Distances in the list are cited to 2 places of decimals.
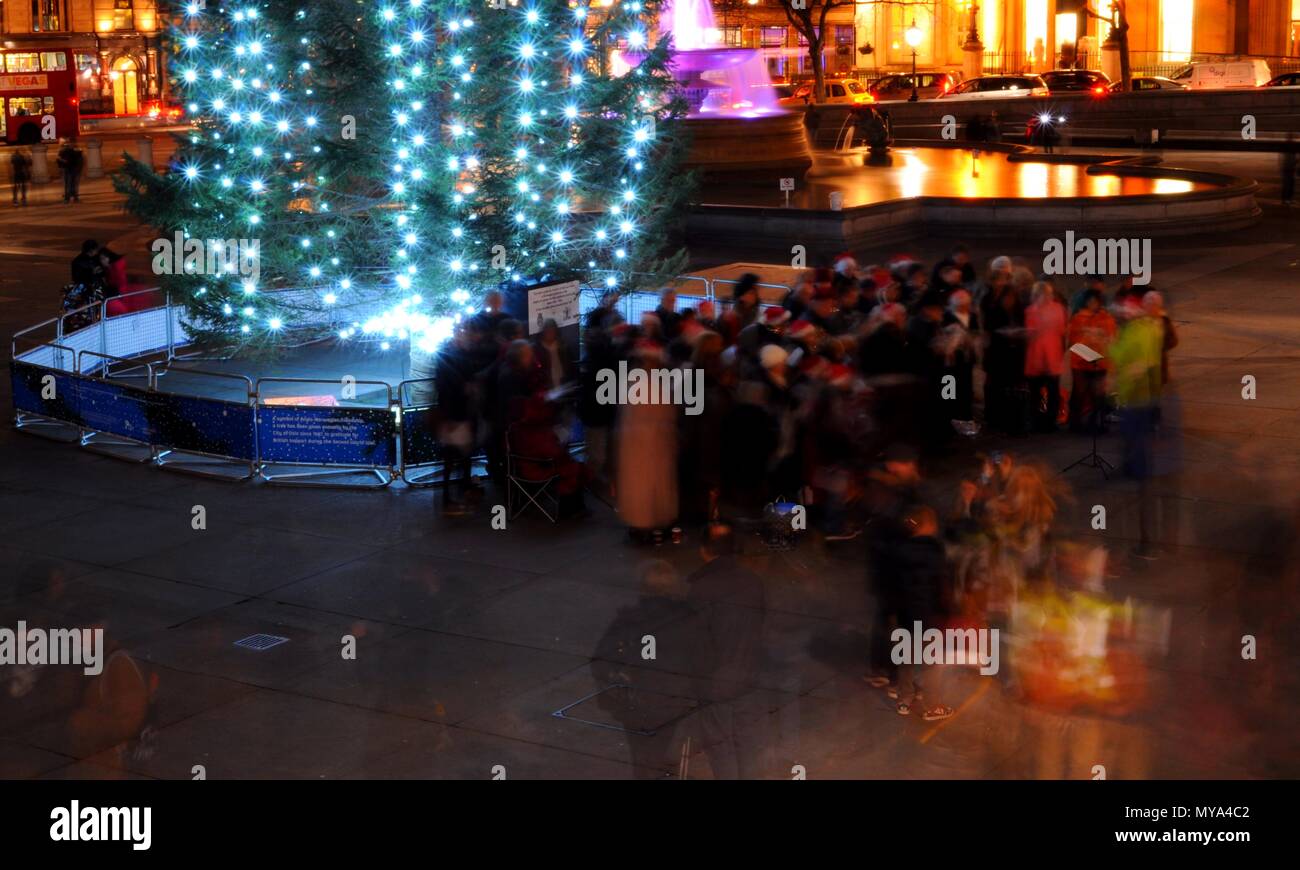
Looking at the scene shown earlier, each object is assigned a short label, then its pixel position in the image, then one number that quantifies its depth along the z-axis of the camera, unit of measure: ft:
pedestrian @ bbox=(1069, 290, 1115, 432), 46.29
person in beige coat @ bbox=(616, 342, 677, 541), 36.47
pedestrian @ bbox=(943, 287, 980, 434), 46.06
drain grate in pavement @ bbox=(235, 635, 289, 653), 33.04
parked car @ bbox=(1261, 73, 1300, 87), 162.50
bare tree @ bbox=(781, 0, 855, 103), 176.76
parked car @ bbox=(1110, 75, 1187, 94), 172.76
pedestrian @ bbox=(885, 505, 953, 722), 27.48
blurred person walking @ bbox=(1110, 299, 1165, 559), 36.40
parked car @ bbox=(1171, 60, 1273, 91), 160.97
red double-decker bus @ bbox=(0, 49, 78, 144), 200.85
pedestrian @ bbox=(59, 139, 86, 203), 136.67
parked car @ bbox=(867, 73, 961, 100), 199.21
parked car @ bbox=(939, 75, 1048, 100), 171.83
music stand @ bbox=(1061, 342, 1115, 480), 44.04
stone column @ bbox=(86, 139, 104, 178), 164.66
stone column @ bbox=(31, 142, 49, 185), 159.12
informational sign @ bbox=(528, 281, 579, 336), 45.88
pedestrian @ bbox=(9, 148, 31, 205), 136.98
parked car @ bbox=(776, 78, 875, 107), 181.47
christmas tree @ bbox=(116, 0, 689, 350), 48.85
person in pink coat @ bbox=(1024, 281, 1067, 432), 46.57
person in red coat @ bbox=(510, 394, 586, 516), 40.91
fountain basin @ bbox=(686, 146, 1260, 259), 88.84
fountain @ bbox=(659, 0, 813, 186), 106.01
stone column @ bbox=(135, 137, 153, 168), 148.05
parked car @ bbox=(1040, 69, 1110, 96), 173.68
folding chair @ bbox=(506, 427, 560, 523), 41.45
